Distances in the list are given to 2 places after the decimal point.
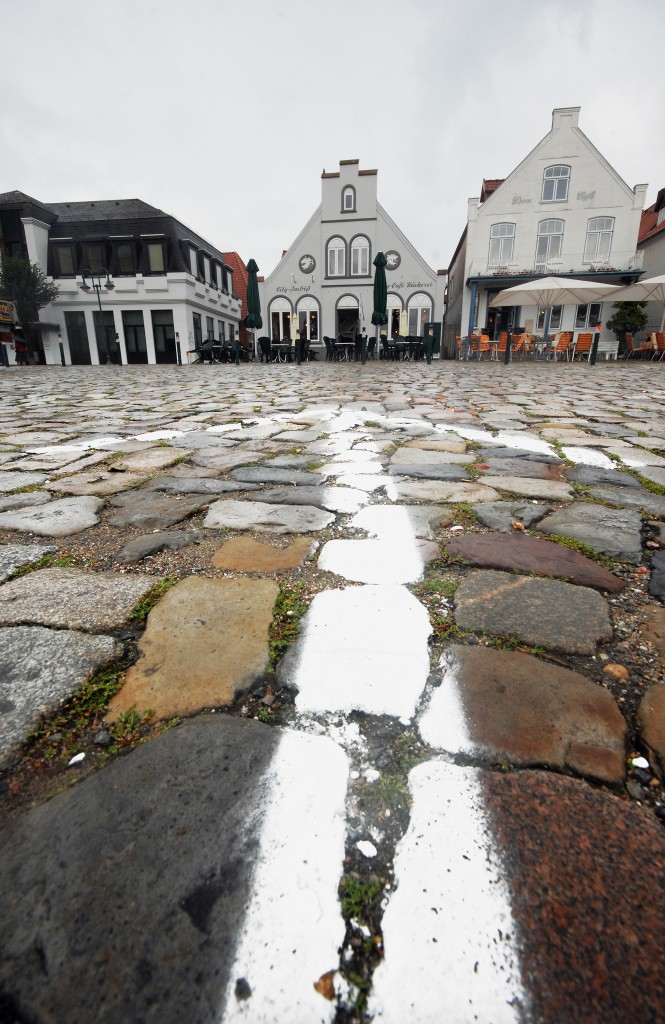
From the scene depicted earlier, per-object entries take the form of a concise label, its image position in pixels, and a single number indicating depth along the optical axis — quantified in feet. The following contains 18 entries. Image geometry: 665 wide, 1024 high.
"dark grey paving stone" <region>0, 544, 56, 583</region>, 5.06
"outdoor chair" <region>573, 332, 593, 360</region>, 57.45
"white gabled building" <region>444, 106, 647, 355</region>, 67.21
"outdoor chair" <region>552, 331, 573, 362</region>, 57.21
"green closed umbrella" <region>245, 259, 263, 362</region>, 59.72
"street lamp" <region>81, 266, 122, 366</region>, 73.49
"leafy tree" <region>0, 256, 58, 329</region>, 74.59
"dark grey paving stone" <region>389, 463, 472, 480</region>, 8.30
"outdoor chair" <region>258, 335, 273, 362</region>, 63.85
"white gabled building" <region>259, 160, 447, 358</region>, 78.07
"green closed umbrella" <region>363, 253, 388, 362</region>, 57.26
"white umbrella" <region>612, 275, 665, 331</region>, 52.54
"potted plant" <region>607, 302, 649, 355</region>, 65.51
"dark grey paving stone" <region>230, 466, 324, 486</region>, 8.16
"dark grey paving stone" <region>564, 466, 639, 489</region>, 7.98
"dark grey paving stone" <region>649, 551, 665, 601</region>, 4.62
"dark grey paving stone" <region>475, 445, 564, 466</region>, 9.53
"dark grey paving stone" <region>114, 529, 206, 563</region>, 5.41
